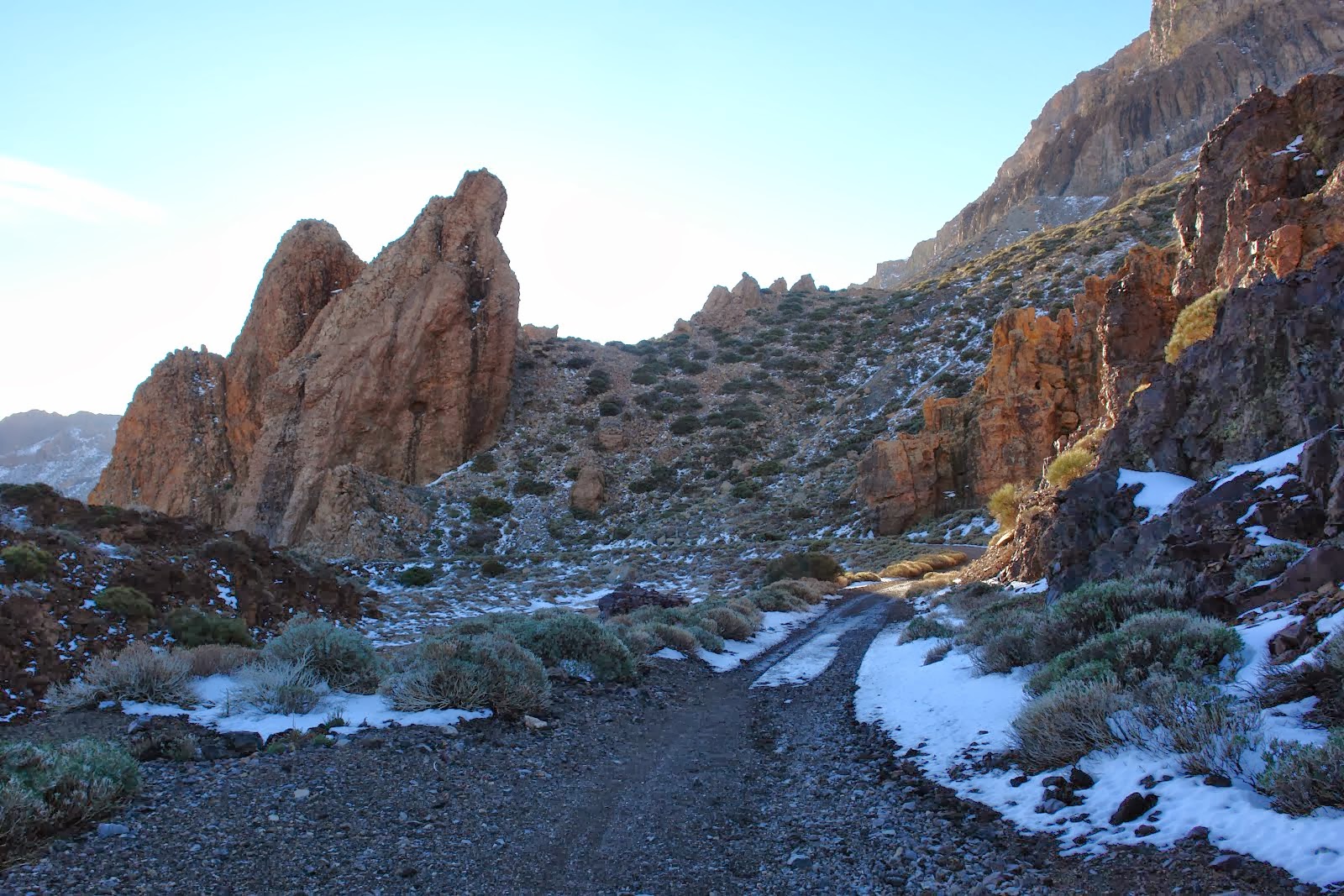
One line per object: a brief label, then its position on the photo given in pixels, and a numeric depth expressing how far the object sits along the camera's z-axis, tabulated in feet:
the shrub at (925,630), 38.60
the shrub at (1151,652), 17.76
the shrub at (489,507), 128.47
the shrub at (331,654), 24.89
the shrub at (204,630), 39.86
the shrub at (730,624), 48.57
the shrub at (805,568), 87.66
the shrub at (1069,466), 58.49
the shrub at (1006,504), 77.05
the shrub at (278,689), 21.89
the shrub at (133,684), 21.72
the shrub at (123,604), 41.42
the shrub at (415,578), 91.86
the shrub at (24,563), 40.31
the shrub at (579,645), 31.37
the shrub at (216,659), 24.32
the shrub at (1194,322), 57.72
